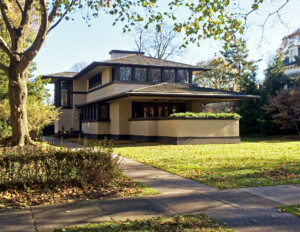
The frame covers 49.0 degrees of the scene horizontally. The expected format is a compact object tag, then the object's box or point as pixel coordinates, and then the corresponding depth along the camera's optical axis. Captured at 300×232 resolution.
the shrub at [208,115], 20.39
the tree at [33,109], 20.62
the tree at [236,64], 47.19
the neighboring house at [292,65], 38.97
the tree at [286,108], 26.17
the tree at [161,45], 45.88
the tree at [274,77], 30.52
